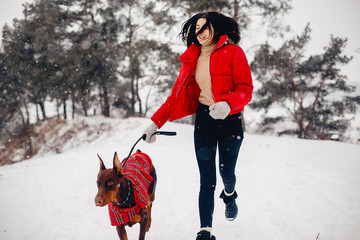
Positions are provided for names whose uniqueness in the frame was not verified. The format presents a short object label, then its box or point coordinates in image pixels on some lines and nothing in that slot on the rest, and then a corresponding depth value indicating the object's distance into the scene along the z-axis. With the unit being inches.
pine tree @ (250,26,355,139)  561.6
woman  88.3
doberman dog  82.0
